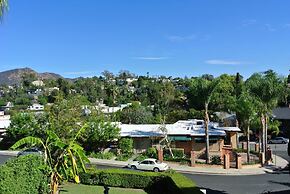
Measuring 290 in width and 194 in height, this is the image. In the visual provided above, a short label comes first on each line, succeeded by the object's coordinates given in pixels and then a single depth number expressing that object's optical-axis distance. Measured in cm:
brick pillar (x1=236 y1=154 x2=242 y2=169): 2274
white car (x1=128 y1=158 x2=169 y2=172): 2169
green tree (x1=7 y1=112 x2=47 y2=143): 3024
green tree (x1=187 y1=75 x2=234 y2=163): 2461
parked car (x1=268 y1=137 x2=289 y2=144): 3598
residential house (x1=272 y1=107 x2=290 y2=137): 4267
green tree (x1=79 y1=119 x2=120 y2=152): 2761
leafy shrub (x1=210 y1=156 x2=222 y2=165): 2391
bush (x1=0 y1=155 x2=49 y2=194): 1110
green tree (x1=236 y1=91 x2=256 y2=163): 2525
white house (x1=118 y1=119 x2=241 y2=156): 2774
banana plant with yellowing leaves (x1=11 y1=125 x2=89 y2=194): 1325
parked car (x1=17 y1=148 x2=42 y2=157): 2202
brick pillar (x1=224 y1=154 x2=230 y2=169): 2274
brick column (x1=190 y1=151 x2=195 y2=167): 2327
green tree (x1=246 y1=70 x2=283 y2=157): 2486
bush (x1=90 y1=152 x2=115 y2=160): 2681
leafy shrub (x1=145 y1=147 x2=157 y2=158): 2634
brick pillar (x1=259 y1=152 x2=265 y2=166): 2382
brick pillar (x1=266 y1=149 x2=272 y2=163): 2476
